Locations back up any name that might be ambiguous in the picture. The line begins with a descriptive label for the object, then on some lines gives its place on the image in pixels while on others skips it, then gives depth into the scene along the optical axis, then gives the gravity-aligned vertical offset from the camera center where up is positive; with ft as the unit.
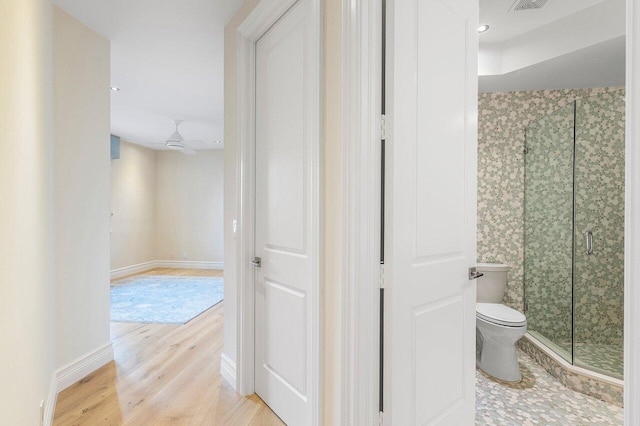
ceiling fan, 15.35 +3.23
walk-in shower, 9.12 -0.43
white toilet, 7.67 -3.15
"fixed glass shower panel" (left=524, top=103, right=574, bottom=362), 9.12 -0.54
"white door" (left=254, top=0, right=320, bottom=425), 4.98 -0.08
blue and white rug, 12.33 -4.11
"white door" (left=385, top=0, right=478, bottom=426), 4.29 -0.05
